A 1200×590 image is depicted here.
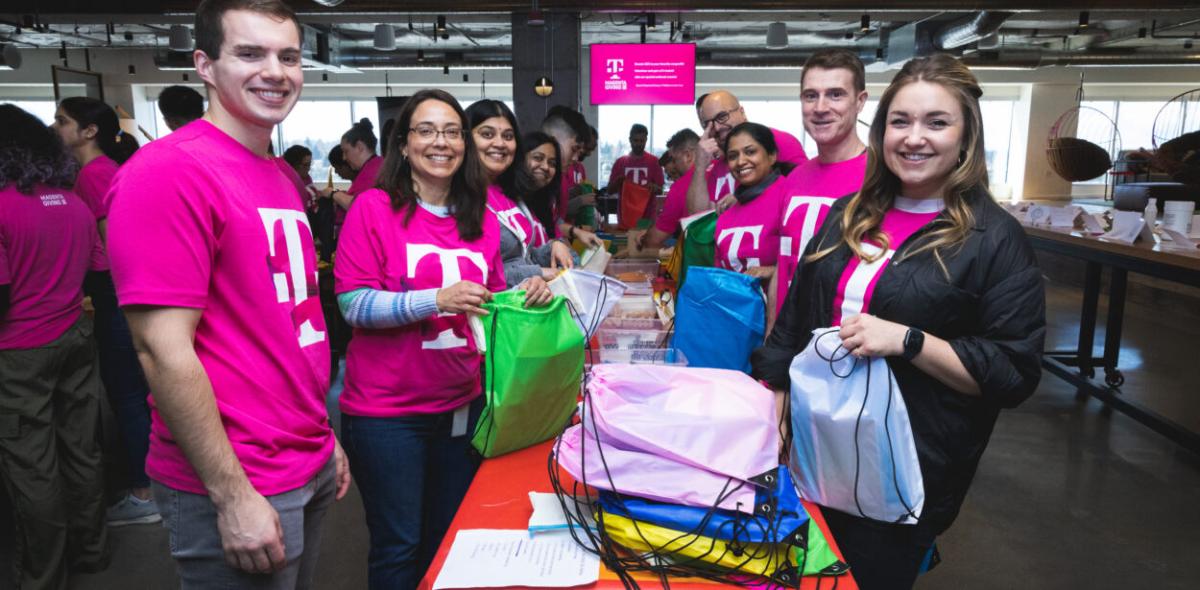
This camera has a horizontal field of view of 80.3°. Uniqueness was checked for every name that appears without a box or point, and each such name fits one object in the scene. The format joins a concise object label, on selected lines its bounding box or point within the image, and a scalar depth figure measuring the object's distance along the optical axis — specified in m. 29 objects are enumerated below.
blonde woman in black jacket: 1.28
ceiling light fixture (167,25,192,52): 7.88
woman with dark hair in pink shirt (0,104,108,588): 2.22
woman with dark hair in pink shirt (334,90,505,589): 1.68
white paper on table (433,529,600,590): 1.11
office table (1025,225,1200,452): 3.62
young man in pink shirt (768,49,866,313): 2.04
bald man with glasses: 3.12
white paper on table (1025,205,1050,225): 5.61
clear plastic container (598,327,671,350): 2.10
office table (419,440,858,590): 1.13
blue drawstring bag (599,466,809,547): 1.11
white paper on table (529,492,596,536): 1.26
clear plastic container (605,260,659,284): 3.13
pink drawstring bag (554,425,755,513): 1.12
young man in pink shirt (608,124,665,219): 6.97
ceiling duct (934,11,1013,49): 7.67
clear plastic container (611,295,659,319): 2.30
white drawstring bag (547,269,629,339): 1.72
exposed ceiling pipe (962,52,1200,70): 10.53
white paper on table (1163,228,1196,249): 3.79
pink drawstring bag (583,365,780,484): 1.14
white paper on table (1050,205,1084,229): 5.29
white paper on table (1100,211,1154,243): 4.26
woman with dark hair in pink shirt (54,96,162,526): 2.85
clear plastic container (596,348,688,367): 2.01
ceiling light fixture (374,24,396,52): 9.13
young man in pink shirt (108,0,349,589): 1.00
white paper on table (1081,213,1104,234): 4.90
